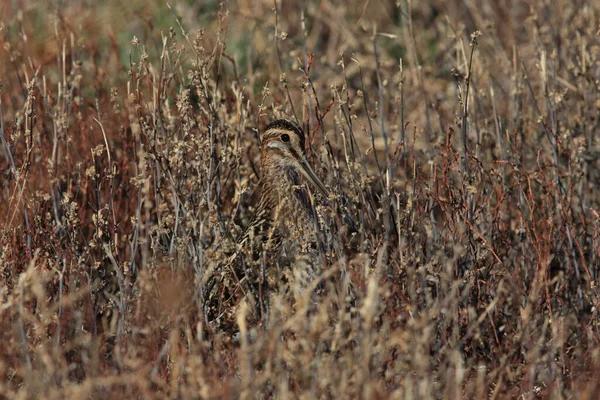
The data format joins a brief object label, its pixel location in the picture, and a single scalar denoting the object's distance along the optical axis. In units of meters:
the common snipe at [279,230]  8.33
